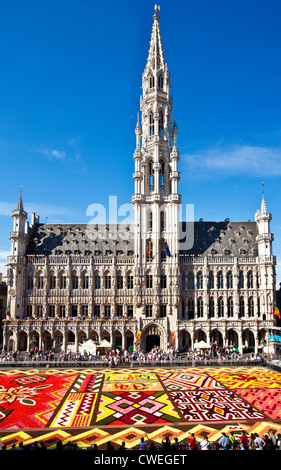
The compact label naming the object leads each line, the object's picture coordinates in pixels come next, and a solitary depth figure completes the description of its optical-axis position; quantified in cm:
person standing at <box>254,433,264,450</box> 1844
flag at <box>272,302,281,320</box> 6698
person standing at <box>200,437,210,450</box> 1878
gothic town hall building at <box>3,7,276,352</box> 6756
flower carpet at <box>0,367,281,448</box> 2488
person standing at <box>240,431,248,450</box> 1948
